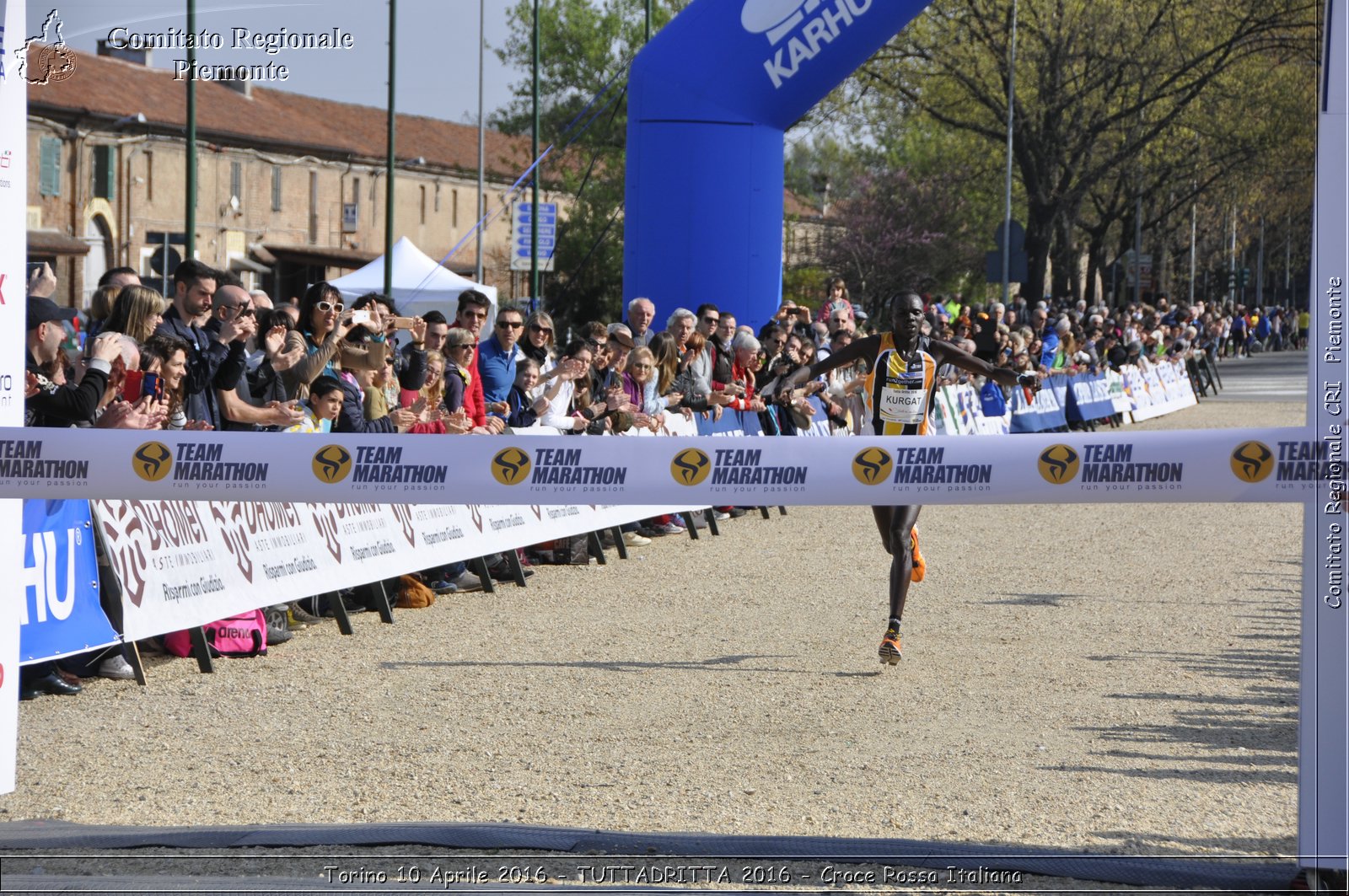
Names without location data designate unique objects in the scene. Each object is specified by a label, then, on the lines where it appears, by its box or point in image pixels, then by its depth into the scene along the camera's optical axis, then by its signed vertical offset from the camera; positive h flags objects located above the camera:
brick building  47.44 +8.02
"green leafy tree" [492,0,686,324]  48.84 +11.35
